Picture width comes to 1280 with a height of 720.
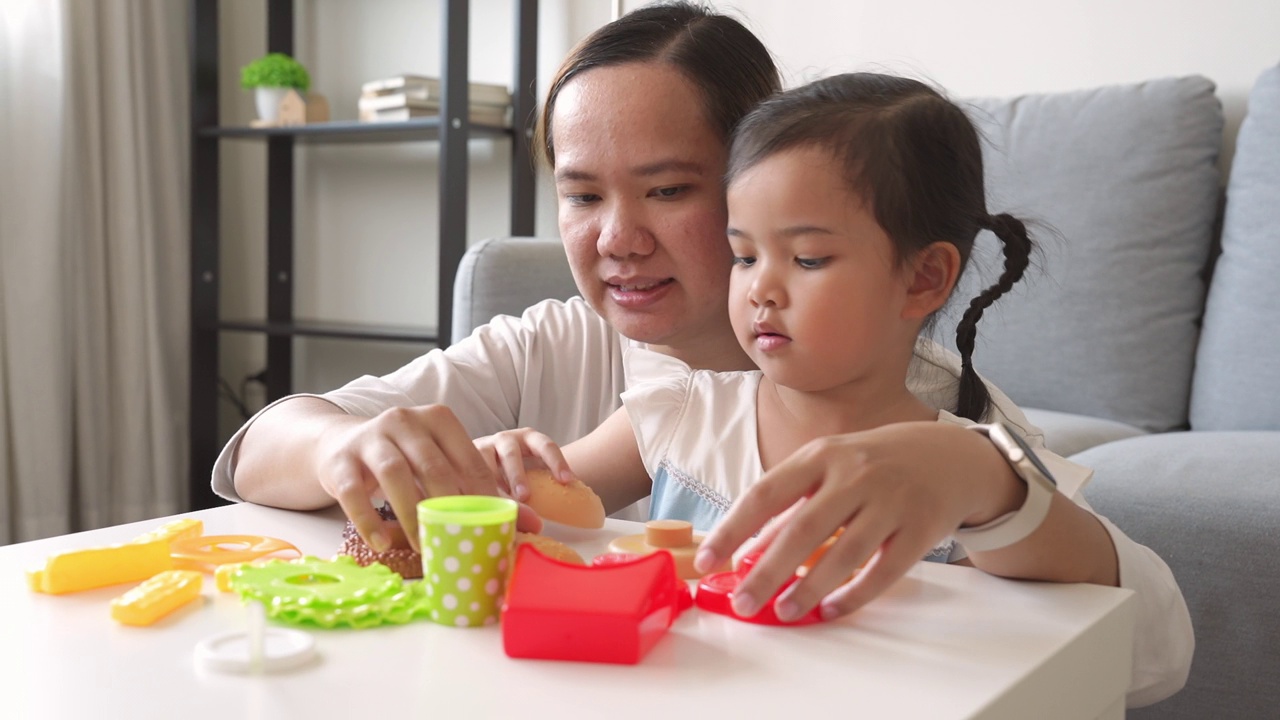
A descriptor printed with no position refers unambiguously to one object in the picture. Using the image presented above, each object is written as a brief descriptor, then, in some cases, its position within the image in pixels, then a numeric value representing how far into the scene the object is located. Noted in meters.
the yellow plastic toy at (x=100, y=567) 0.65
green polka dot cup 0.59
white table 0.48
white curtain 2.81
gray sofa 1.96
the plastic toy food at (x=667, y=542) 0.71
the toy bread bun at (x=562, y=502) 0.80
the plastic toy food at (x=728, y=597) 0.61
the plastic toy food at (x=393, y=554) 0.69
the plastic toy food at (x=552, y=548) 0.68
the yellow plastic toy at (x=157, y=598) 0.59
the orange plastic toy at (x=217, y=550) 0.70
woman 1.04
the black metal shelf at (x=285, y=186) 2.80
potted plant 3.08
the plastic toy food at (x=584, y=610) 0.54
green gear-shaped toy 0.59
